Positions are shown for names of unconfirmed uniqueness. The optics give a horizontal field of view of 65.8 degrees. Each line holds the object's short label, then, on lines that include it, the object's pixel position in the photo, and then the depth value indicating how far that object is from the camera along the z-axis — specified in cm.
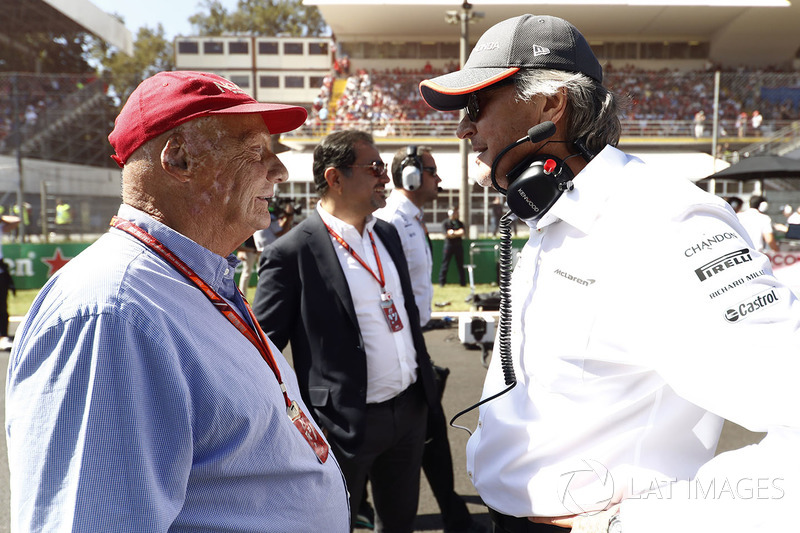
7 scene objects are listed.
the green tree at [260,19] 4962
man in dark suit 266
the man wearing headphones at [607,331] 106
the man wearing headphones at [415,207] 506
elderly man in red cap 100
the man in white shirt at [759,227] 962
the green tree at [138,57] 4216
